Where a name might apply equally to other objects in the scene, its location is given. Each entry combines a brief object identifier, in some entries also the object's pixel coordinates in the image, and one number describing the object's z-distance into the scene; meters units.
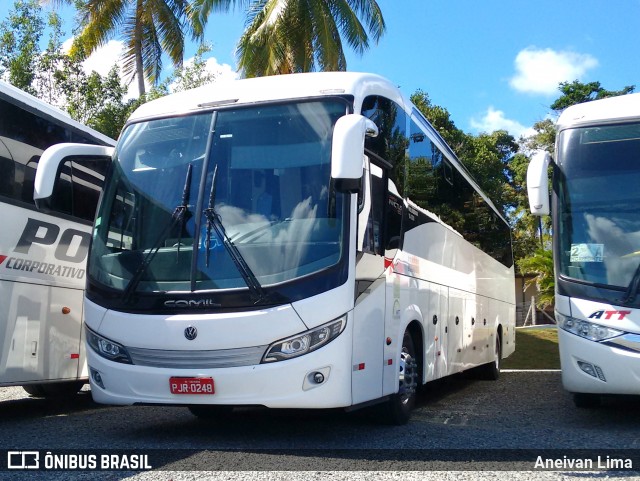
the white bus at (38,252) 8.02
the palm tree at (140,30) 24.55
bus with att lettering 7.22
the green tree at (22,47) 23.59
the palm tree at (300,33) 20.34
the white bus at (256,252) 6.15
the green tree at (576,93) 40.00
